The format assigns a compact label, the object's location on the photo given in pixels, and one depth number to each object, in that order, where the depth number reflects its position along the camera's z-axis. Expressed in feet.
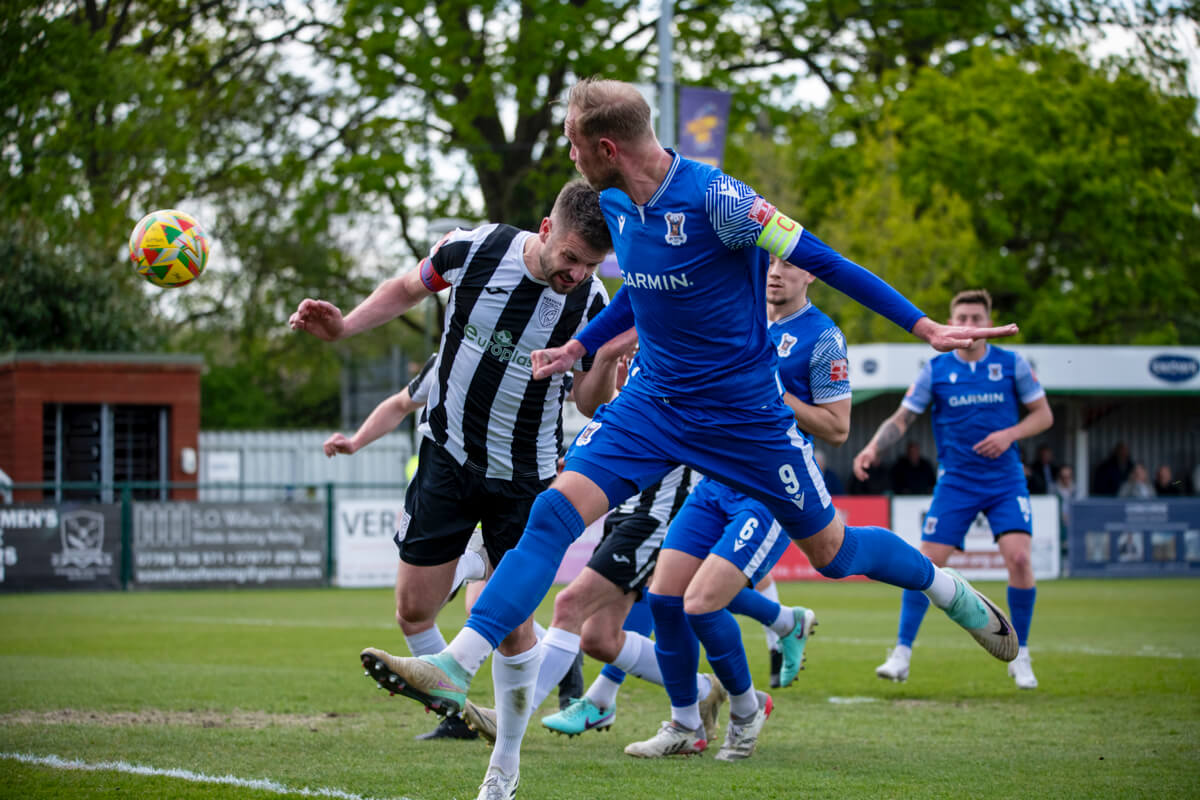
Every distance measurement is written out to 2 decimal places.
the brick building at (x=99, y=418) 78.74
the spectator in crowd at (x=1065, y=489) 68.59
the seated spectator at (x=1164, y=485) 80.23
